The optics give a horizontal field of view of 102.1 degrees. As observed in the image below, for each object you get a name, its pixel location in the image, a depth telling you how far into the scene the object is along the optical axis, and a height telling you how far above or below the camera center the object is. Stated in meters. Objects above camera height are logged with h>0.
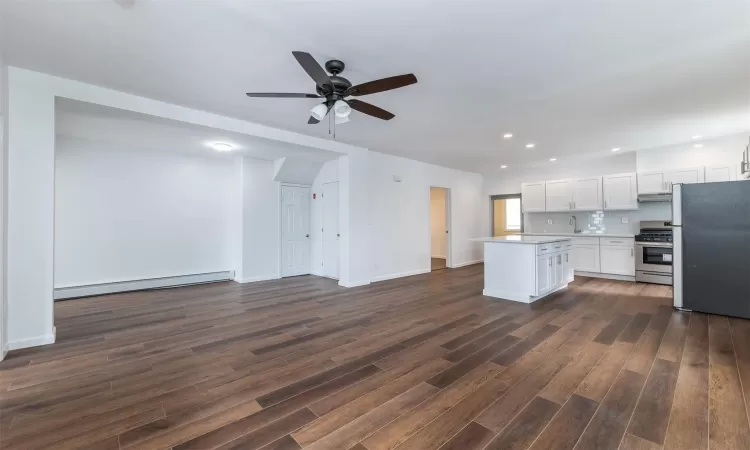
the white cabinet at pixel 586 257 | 6.32 -0.67
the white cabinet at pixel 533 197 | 7.28 +0.71
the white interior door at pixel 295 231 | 6.64 -0.09
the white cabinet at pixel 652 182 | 5.75 +0.84
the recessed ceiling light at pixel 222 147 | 5.00 +1.36
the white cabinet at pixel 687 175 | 5.44 +0.93
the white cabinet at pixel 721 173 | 5.22 +0.92
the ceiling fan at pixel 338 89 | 2.31 +1.16
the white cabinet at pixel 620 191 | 6.07 +0.71
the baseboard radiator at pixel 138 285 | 4.77 -1.01
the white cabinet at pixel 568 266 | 5.34 -0.72
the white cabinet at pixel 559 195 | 6.87 +0.71
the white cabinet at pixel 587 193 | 6.49 +0.71
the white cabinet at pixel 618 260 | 5.89 -0.68
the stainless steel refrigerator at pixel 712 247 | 3.75 -0.28
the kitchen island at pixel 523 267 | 4.43 -0.63
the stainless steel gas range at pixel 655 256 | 5.56 -0.56
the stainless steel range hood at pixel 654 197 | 5.82 +0.55
